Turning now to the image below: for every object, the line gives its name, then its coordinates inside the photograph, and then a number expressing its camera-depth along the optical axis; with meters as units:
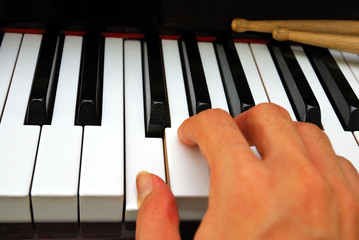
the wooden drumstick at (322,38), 0.38
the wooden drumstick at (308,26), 0.39
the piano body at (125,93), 0.28
